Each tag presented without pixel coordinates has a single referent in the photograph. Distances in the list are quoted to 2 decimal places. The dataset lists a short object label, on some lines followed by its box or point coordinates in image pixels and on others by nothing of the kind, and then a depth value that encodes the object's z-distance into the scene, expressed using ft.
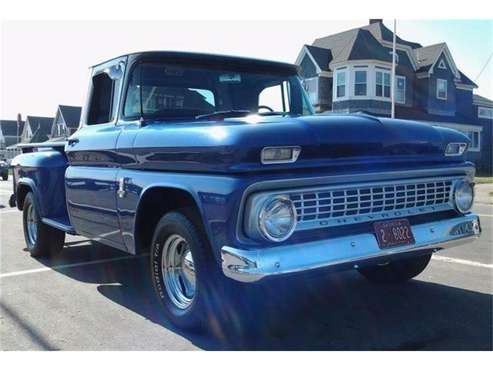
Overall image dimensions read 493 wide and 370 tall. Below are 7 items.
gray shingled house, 96.48
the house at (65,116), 163.02
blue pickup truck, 10.56
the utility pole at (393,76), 79.58
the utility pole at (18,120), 226.58
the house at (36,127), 202.80
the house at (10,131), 249.75
